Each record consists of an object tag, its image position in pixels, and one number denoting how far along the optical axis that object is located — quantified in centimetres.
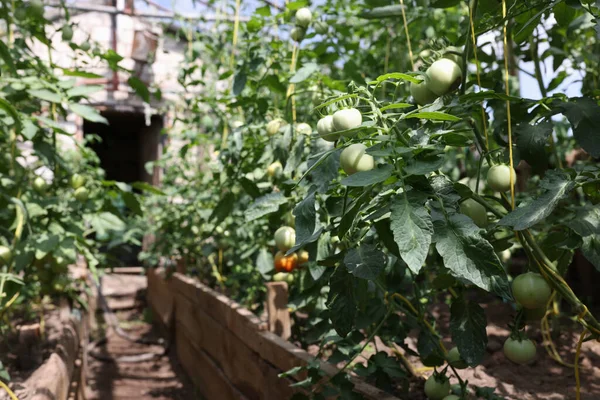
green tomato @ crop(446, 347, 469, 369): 120
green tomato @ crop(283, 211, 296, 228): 154
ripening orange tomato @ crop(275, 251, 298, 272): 170
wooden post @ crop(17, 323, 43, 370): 222
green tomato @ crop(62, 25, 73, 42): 204
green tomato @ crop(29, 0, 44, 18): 192
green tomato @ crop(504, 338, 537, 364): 107
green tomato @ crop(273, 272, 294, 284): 211
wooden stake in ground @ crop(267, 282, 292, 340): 201
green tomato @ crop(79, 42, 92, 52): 208
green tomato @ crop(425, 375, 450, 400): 130
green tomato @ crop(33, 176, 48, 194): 215
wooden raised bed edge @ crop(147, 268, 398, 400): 187
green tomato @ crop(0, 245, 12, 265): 168
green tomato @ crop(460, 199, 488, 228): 103
